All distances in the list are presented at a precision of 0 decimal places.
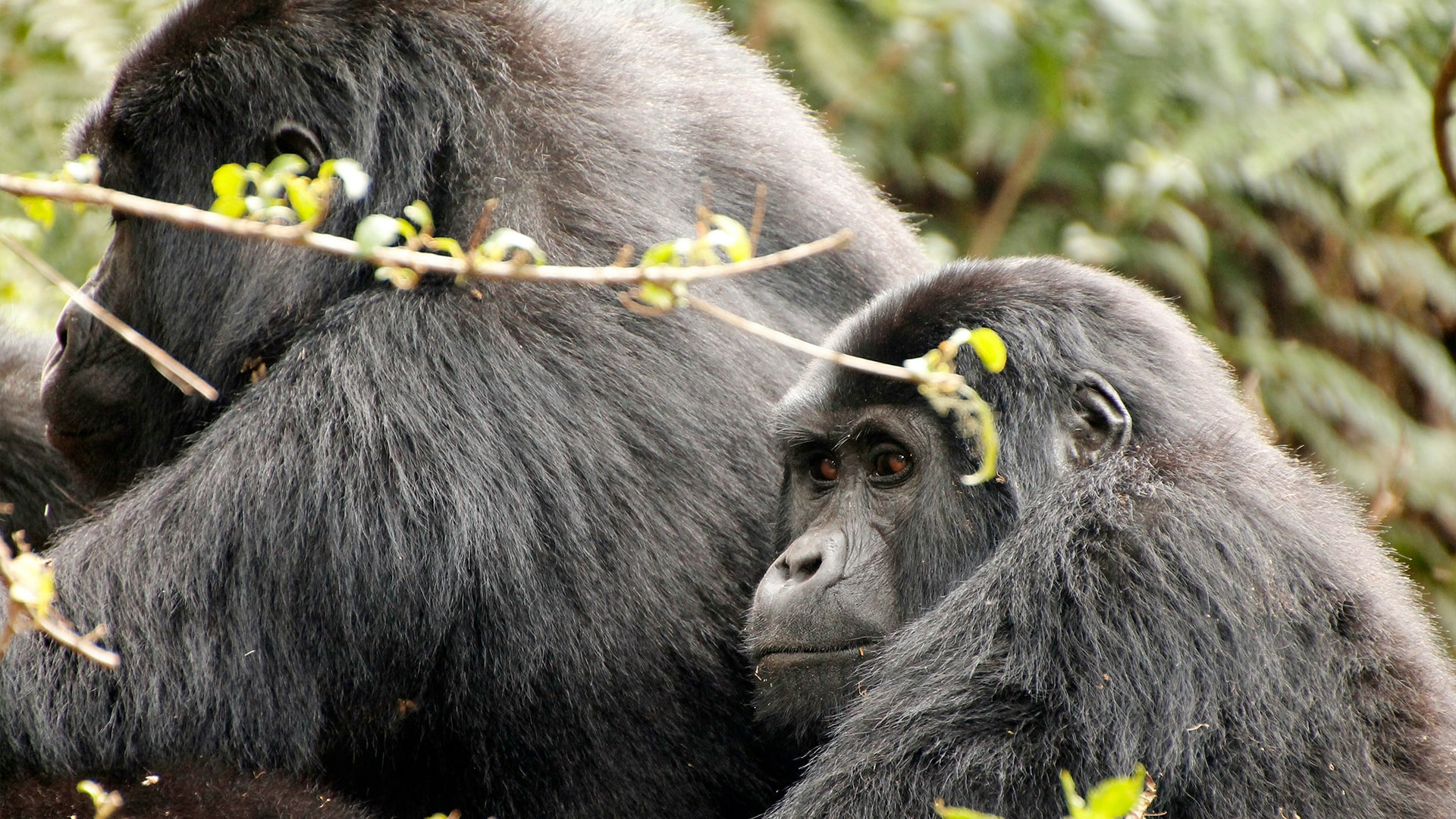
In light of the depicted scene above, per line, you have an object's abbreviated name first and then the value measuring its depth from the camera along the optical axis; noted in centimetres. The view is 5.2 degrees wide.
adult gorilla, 837
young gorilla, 826
